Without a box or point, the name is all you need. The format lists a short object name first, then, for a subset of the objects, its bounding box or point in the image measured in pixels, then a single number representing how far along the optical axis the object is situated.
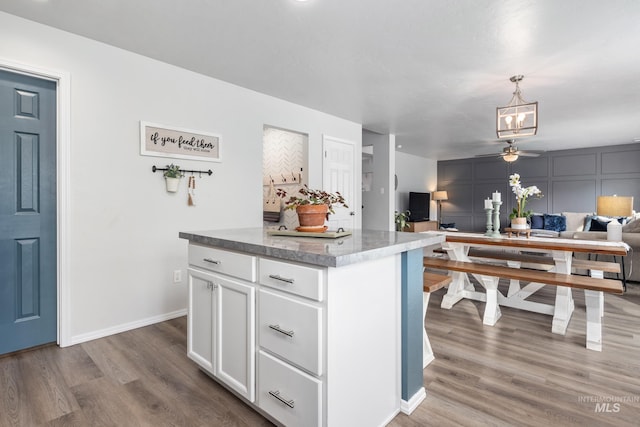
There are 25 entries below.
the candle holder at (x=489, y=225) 3.64
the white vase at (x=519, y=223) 3.61
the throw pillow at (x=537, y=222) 7.54
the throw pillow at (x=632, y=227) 4.28
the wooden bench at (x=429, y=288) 2.16
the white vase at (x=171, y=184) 3.00
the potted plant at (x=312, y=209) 1.93
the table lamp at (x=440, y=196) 9.16
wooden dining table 2.79
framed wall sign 2.90
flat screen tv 8.46
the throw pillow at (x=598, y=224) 5.72
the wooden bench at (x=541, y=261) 3.07
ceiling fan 5.40
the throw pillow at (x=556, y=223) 7.33
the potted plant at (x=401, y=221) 7.84
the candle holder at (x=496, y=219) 3.61
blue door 2.31
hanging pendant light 3.18
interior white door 4.75
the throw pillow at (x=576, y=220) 7.25
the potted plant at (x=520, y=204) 3.63
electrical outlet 3.12
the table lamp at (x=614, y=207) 4.31
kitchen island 1.30
